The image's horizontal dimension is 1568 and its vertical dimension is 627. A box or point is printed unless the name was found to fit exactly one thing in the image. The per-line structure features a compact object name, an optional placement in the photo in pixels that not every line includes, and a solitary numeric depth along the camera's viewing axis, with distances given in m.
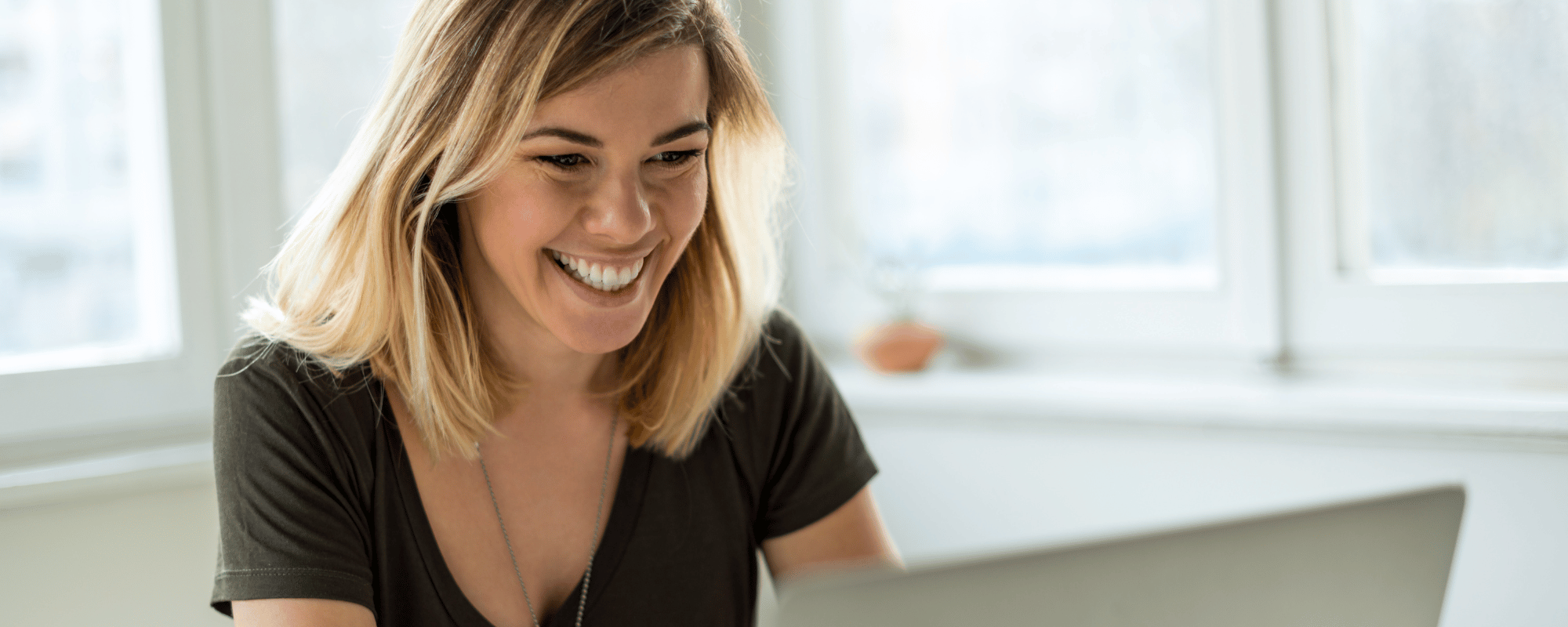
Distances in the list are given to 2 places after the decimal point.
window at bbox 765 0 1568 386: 1.55
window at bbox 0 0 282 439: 1.64
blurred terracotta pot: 2.03
